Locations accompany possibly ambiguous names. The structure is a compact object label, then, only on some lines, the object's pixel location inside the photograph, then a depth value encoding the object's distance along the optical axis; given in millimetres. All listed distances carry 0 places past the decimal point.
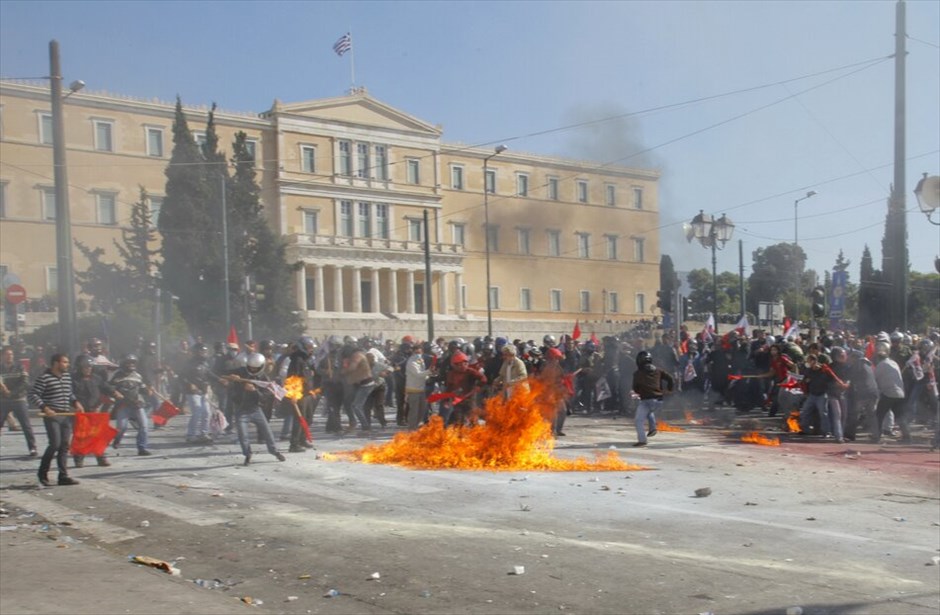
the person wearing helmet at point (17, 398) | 13805
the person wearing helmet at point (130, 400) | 13867
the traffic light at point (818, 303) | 21562
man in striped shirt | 11047
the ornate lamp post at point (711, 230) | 21297
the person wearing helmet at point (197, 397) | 15375
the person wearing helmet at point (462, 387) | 14695
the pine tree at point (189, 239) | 42938
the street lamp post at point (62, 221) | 17562
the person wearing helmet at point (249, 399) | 12492
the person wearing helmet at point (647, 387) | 14562
